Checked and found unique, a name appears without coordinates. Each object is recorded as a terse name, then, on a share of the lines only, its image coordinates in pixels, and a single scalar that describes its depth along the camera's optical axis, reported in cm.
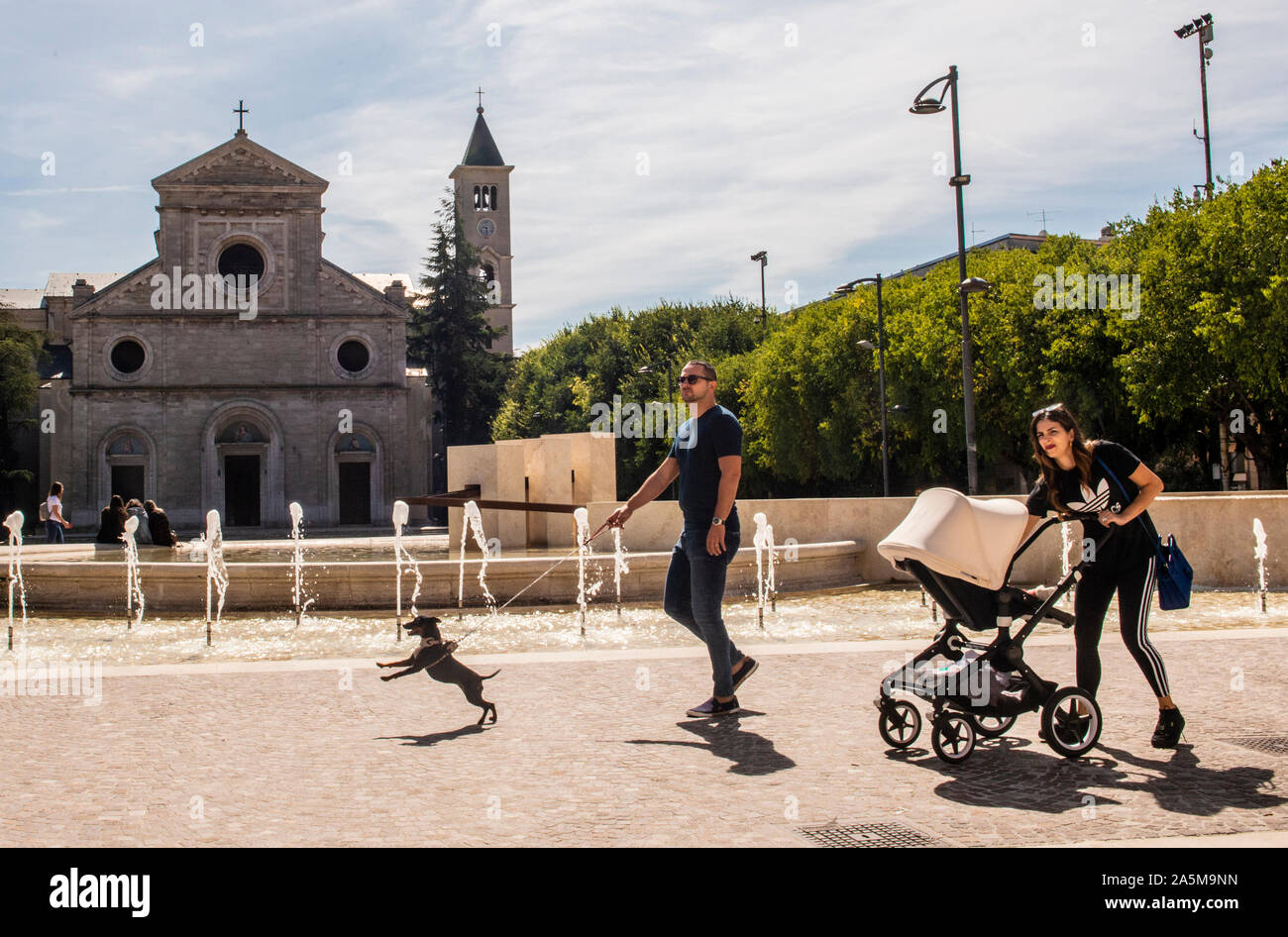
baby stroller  548
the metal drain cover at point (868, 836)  420
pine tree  6084
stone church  5288
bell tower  8250
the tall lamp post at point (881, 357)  3438
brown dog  657
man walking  642
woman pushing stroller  556
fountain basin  1336
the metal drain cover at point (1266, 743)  559
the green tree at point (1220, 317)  2711
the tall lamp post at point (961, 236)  2194
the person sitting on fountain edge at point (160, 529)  2045
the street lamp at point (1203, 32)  3781
